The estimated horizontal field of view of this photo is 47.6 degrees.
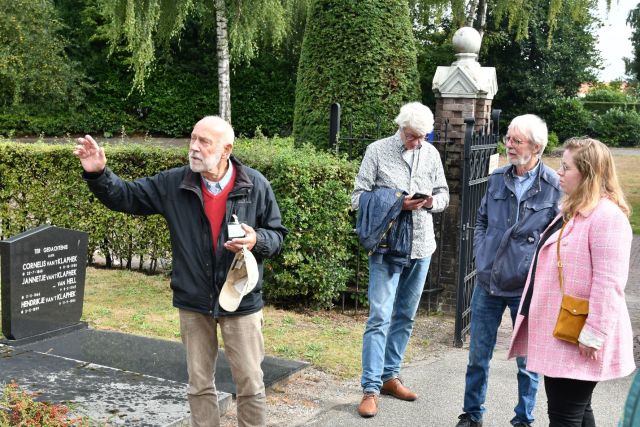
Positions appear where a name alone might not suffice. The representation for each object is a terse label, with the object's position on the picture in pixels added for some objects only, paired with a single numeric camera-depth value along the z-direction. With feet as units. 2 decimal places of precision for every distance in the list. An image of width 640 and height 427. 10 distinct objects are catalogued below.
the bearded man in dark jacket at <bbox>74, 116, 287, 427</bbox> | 12.19
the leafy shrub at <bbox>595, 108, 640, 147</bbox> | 103.40
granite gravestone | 19.58
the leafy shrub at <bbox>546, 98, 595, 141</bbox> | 95.20
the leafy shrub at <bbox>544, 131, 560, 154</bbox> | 89.30
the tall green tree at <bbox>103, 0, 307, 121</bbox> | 57.11
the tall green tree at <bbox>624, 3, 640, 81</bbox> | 87.66
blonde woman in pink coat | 10.65
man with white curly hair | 15.57
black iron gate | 20.02
